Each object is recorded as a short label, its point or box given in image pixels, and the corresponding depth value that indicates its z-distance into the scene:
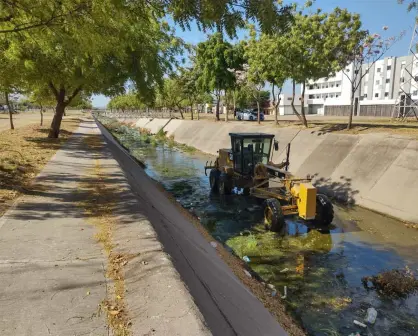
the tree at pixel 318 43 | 17.36
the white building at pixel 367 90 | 52.91
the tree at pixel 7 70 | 12.86
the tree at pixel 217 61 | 32.47
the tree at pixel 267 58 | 20.08
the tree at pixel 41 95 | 21.55
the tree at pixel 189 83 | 44.14
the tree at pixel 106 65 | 13.44
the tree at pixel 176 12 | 5.46
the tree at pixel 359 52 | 17.14
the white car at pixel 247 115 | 47.08
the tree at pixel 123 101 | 86.74
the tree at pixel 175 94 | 47.84
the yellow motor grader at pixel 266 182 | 9.73
